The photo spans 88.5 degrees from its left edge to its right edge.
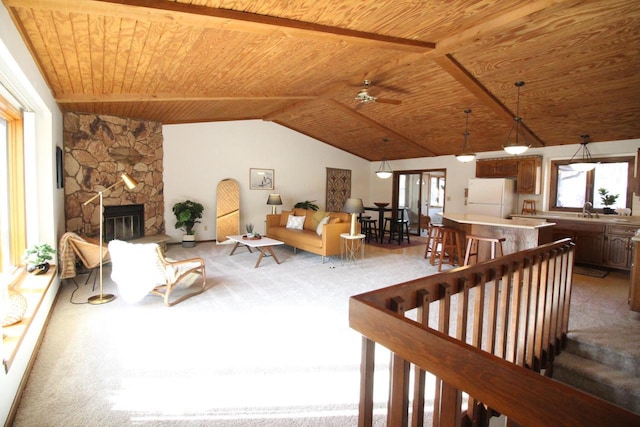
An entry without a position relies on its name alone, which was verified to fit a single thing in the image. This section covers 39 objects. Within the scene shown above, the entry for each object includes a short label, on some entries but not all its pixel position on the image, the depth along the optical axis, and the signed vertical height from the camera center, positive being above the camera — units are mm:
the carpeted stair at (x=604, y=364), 2387 -1347
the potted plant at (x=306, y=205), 8734 -373
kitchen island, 4316 -504
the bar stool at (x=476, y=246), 4281 -717
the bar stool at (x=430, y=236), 5603 -768
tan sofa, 5664 -796
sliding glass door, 9938 -62
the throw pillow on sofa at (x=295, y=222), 6926 -663
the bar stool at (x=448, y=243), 5248 -826
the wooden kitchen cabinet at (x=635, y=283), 3011 -801
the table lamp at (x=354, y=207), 5957 -271
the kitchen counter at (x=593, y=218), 5125 -365
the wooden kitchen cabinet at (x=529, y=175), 6438 +406
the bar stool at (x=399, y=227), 8008 -851
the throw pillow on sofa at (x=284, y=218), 7385 -616
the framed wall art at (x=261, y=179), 8258 +289
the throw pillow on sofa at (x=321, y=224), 5898 -590
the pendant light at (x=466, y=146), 5403 +1060
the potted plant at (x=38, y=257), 3242 -710
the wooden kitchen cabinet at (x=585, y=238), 5312 -685
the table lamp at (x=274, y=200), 7652 -223
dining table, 8096 -732
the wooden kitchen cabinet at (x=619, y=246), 5008 -760
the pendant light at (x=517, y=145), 4332 +659
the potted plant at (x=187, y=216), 6902 -584
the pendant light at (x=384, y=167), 9925 +785
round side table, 5620 -1022
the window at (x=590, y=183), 5691 +250
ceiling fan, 4447 +1284
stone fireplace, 5422 +322
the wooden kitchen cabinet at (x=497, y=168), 6734 +566
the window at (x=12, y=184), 3115 +15
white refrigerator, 6500 -40
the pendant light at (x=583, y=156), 5891 +746
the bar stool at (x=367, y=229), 8206 -964
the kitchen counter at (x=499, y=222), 4266 -376
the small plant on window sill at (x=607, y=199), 5691 -33
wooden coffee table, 5391 -879
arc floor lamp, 3570 -1276
